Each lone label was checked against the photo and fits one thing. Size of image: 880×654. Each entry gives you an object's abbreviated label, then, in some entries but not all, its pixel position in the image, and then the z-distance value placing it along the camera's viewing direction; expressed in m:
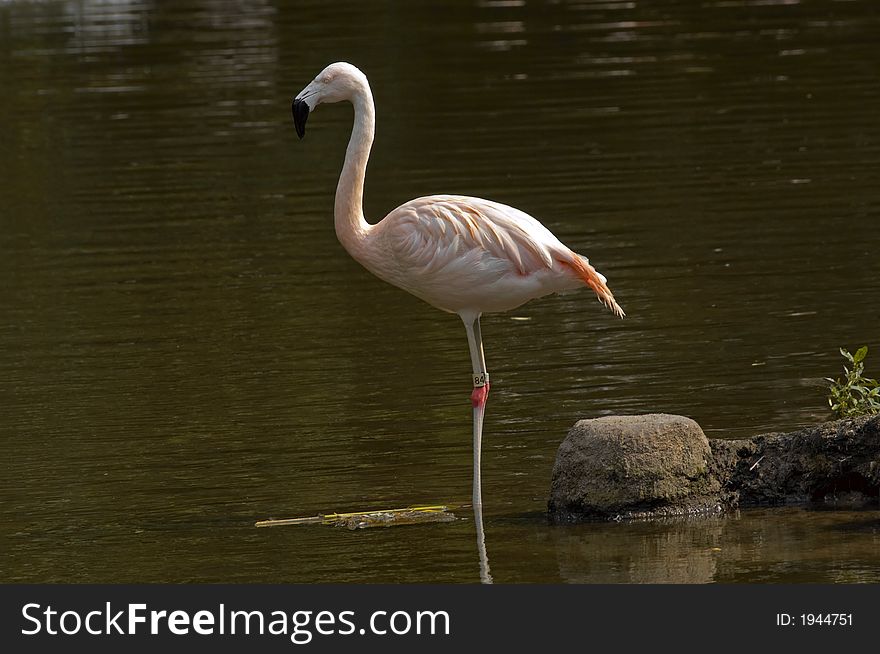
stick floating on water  15.80
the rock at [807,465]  15.30
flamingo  16.05
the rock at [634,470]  15.20
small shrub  15.89
